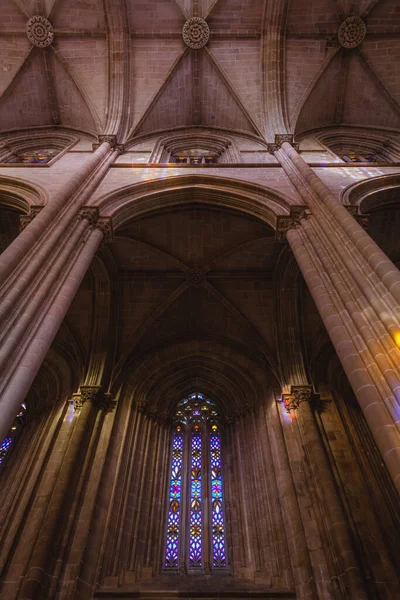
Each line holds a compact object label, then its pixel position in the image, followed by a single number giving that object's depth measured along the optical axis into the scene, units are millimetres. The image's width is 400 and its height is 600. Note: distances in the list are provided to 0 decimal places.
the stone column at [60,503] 5809
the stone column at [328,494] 5824
